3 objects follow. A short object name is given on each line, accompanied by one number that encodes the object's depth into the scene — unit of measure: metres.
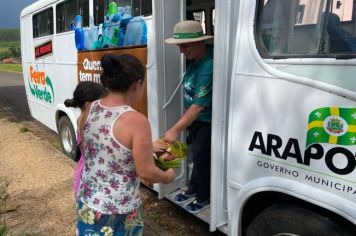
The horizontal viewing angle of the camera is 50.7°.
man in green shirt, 3.16
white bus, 2.04
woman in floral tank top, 1.92
